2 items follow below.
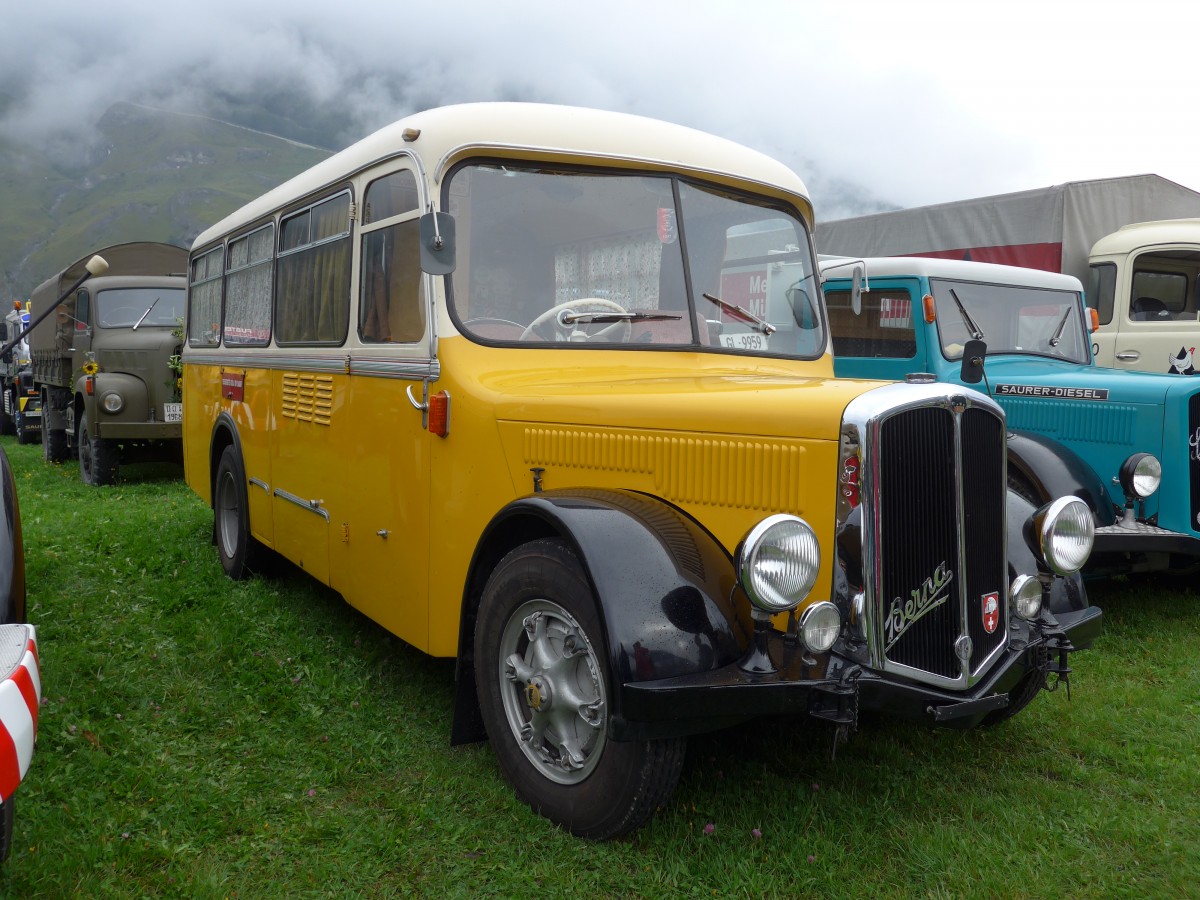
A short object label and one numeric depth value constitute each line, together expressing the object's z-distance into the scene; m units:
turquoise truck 5.23
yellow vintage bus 2.67
